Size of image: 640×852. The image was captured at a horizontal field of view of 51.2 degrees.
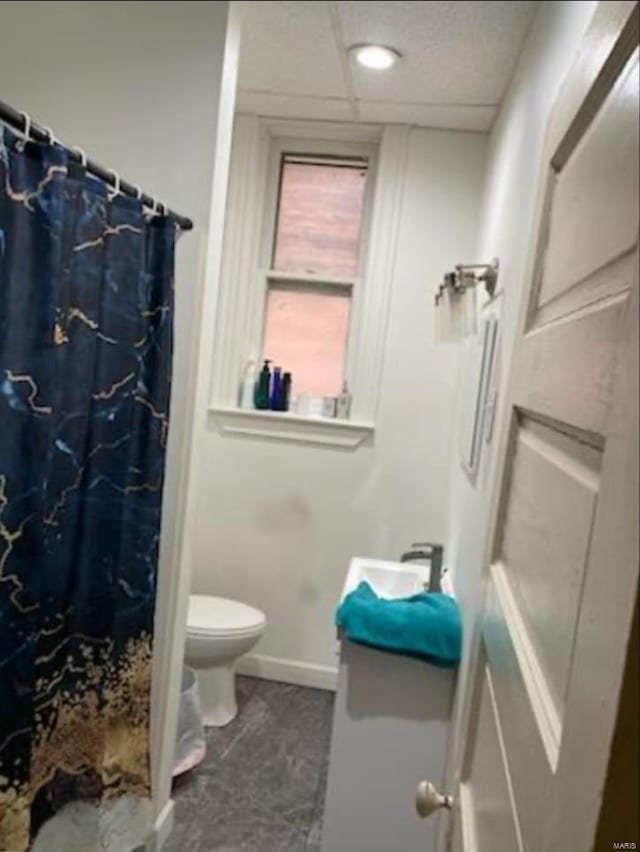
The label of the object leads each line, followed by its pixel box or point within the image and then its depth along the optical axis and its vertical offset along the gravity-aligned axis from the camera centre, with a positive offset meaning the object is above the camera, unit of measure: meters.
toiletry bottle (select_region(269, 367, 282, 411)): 3.01 -0.14
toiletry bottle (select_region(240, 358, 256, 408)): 3.06 -0.13
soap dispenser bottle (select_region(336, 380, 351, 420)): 2.99 -0.17
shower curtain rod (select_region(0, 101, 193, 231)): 1.18 +0.37
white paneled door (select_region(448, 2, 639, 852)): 0.42 -0.09
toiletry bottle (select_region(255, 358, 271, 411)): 3.02 -0.13
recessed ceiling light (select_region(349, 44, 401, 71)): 2.12 +1.02
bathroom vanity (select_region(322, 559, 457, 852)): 1.83 -1.02
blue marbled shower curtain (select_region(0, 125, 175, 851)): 1.25 -0.30
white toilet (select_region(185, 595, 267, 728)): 2.46 -1.07
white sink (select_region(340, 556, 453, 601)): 2.36 -0.72
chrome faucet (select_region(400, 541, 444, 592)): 2.13 -0.60
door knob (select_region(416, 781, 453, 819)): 0.99 -0.63
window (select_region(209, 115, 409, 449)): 2.93 +0.43
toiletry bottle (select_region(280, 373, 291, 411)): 3.02 -0.14
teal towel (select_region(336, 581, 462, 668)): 1.79 -0.68
